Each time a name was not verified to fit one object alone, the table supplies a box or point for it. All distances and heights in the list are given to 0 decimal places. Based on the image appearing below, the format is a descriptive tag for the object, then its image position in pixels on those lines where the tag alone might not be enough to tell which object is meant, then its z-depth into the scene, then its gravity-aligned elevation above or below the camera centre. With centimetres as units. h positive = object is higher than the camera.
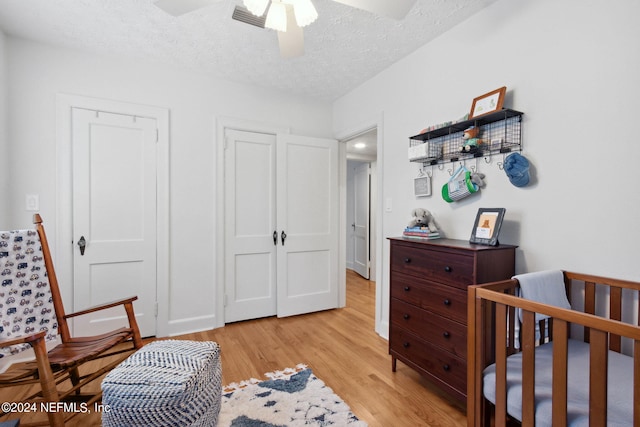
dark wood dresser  161 -54
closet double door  307 -15
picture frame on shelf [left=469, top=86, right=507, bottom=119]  174 +66
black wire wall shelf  175 +48
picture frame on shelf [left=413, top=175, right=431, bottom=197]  232 +20
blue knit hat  167 +24
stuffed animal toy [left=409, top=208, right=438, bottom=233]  218 -6
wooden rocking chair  152 -60
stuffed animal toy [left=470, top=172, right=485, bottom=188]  193 +21
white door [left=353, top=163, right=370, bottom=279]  529 -18
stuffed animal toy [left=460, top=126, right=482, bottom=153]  185 +45
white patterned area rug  159 -114
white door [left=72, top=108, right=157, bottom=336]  246 -4
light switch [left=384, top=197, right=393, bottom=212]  270 +6
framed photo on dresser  171 -9
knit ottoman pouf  128 -80
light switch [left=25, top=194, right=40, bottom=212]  231 +7
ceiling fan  139 +101
